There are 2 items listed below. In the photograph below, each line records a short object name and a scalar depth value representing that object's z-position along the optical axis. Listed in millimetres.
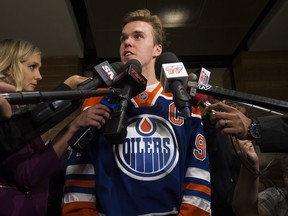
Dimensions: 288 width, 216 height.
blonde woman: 931
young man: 1008
